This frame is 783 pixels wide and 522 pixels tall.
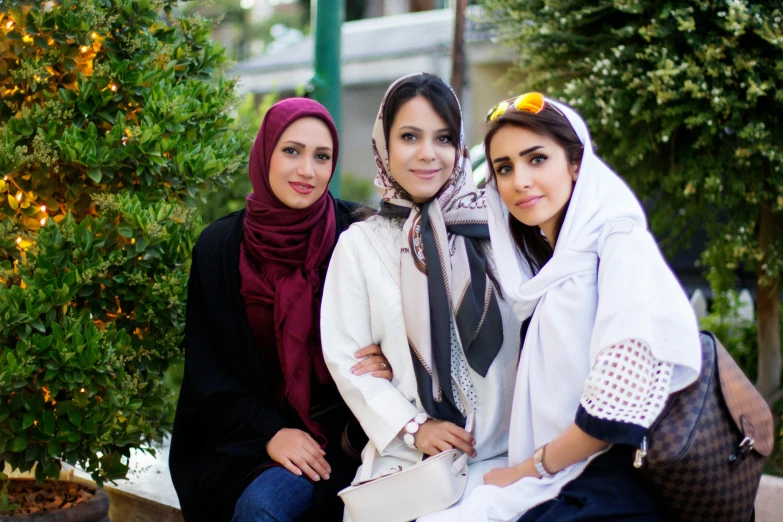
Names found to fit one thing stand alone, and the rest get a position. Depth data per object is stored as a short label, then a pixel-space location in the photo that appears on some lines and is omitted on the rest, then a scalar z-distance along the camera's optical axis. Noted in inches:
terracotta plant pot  121.0
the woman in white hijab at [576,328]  83.1
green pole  197.5
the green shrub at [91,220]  112.7
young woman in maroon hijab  113.3
